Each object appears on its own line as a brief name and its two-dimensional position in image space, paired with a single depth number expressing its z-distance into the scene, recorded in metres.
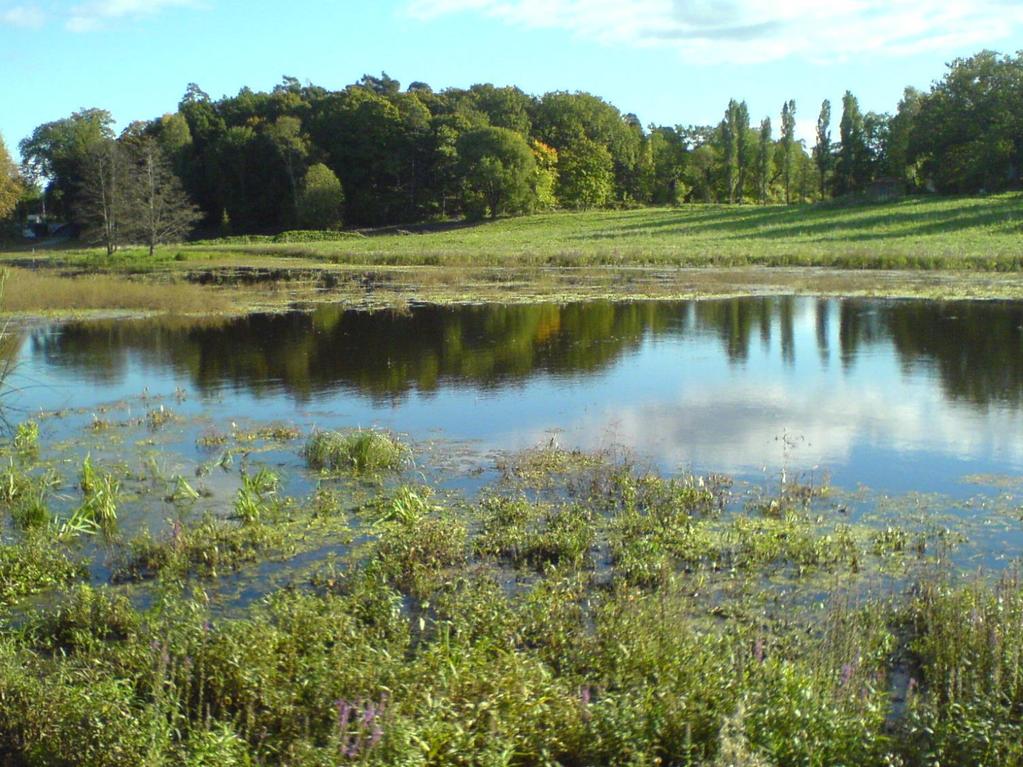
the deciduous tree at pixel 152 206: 55.25
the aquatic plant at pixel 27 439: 13.12
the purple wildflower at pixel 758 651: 5.83
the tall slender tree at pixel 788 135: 91.09
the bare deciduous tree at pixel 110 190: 56.06
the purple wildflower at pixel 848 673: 5.50
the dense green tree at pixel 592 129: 90.44
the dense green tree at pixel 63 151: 83.12
